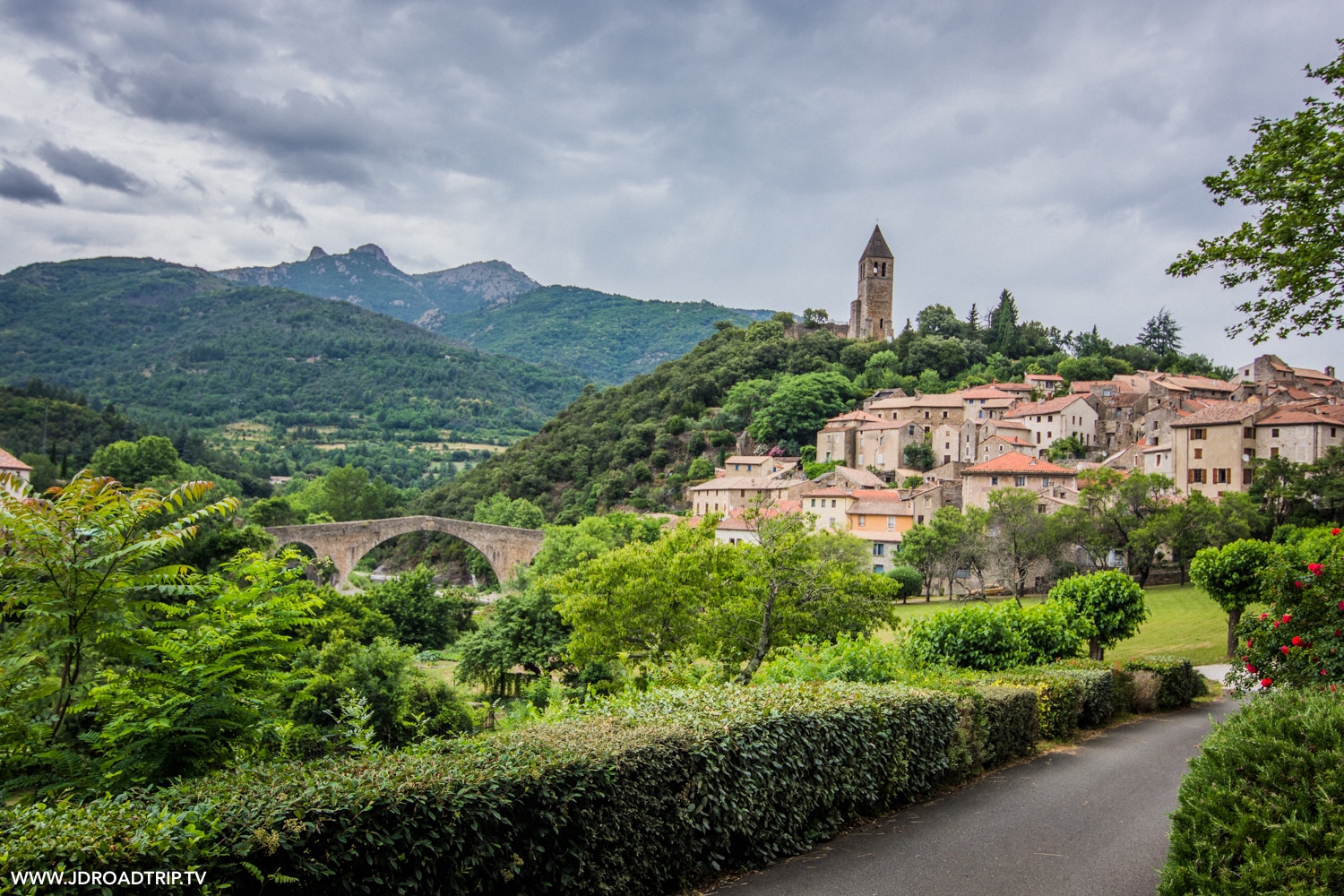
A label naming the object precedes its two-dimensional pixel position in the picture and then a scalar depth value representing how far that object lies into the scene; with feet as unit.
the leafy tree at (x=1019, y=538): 149.48
